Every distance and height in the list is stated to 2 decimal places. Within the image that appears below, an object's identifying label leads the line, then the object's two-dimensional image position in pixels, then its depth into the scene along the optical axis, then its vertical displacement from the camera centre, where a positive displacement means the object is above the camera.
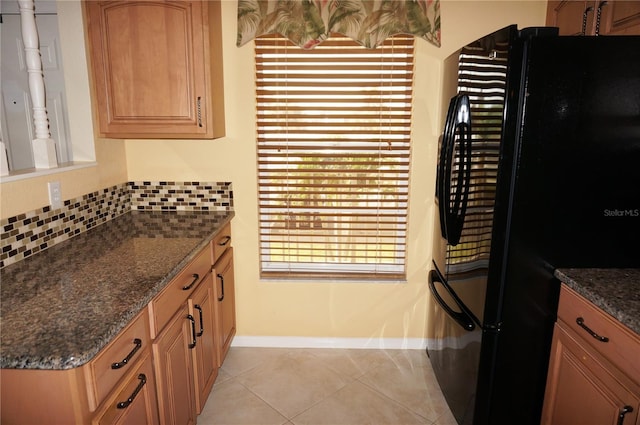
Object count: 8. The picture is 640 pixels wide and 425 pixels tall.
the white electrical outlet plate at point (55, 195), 1.77 -0.29
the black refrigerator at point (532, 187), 1.48 -0.21
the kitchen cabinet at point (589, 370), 1.24 -0.78
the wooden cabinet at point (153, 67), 1.99 +0.29
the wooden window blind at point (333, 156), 2.34 -0.16
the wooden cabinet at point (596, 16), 1.52 +0.47
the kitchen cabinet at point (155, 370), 0.99 -0.72
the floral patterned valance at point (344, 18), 2.18 +0.58
